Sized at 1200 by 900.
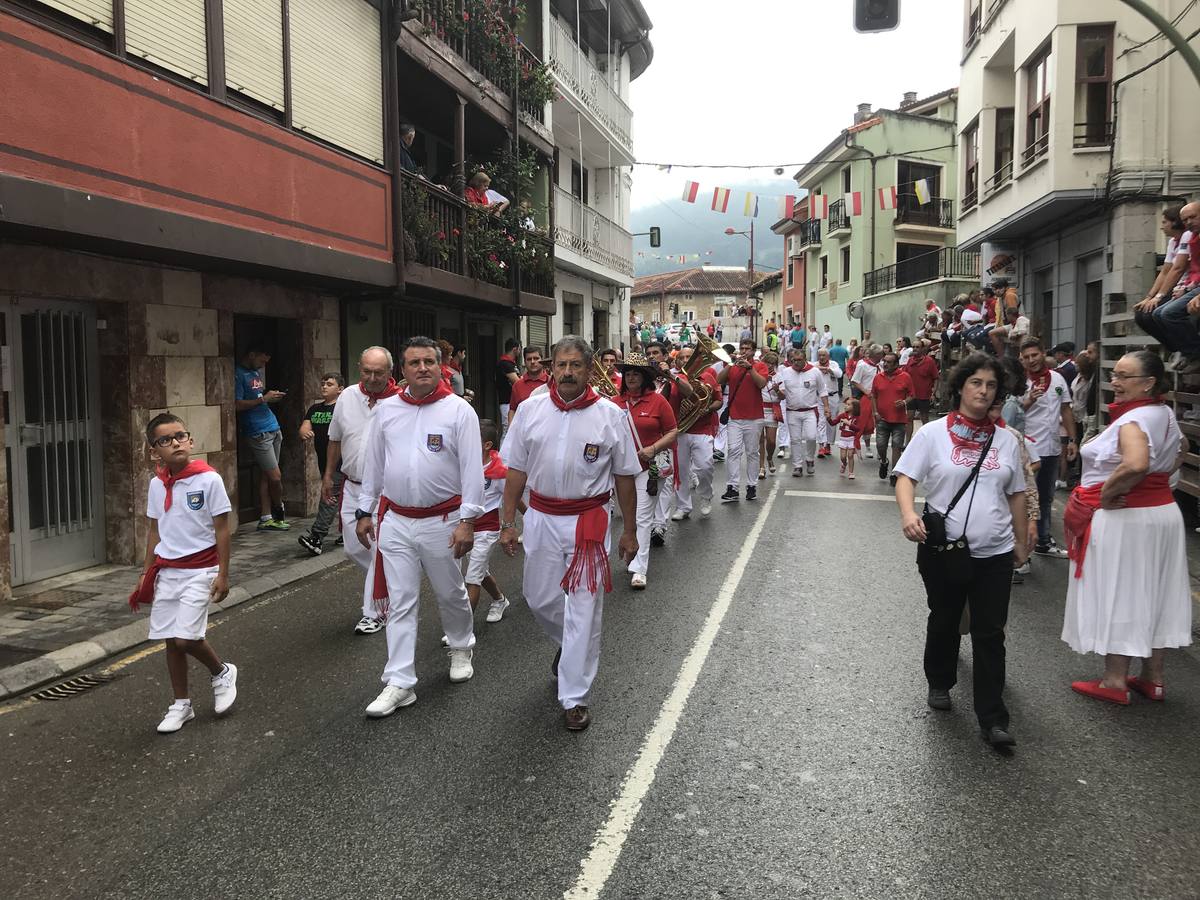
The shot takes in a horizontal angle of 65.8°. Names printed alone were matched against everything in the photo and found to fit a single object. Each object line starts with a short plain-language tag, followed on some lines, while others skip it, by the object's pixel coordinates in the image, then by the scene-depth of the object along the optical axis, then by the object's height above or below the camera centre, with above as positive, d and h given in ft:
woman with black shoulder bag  14.16 -1.88
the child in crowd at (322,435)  27.07 -1.04
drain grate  17.20 -5.40
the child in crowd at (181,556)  15.07 -2.56
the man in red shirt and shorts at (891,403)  43.73 -0.46
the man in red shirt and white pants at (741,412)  38.63 -0.73
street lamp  183.52 +17.74
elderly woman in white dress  15.64 -2.76
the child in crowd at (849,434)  46.83 -2.04
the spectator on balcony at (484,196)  49.19 +10.99
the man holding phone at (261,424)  33.27 -0.86
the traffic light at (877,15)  29.89 +12.19
